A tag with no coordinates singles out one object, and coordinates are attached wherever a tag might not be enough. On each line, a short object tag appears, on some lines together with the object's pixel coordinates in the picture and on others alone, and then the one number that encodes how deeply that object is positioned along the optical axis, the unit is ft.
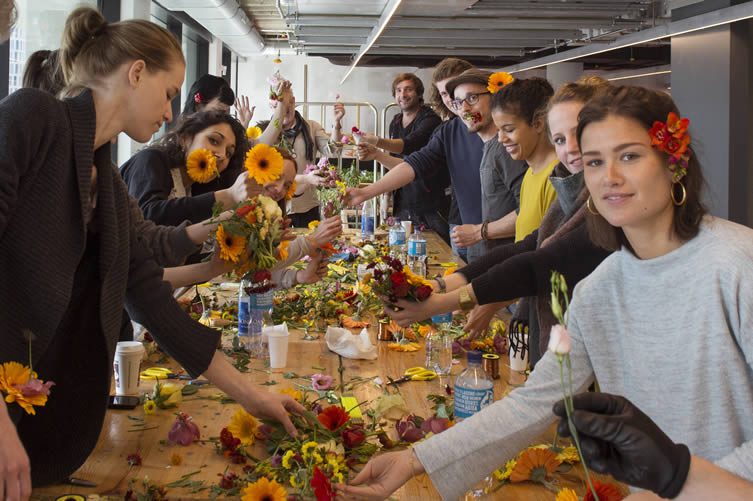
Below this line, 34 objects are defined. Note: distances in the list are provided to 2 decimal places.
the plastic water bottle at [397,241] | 17.33
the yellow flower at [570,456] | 6.02
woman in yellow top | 11.42
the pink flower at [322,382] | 7.90
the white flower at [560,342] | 2.87
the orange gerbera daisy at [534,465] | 5.76
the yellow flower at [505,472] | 5.80
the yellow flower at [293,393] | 7.01
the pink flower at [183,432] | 6.50
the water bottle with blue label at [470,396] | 6.63
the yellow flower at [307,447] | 5.88
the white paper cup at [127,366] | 7.62
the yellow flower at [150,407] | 7.22
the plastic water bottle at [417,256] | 14.49
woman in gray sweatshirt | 4.80
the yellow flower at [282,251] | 9.46
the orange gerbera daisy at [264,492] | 5.22
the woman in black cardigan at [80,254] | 5.51
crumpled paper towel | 9.16
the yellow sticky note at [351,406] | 6.98
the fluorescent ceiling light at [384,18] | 18.26
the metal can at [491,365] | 8.28
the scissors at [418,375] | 8.27
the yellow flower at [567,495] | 4.67
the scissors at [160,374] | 8.32
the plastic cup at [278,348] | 8.73
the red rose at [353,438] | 6.18
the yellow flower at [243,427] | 6.48
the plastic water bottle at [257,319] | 9.50
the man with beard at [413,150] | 21.91
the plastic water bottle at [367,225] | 21.62
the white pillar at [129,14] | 25.39
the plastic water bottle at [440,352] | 8.60
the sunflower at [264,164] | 10.53
